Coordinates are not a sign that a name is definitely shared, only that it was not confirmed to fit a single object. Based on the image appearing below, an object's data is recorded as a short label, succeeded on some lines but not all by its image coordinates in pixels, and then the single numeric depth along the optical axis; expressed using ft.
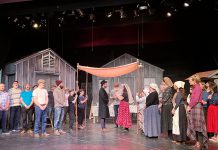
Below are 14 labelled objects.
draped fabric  23.85
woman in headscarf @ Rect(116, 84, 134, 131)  25.89
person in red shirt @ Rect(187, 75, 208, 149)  17.06
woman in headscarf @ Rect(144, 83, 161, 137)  21.44
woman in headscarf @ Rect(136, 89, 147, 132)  24.69
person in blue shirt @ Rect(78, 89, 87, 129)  27.14
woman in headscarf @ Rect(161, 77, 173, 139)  20.80
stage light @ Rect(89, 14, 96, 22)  31.33
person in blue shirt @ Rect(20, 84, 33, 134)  24.84
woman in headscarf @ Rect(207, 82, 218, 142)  20.84
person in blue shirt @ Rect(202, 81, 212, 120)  21.74
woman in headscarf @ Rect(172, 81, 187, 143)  18.93
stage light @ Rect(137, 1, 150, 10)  28.30
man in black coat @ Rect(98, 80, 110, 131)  24.72
